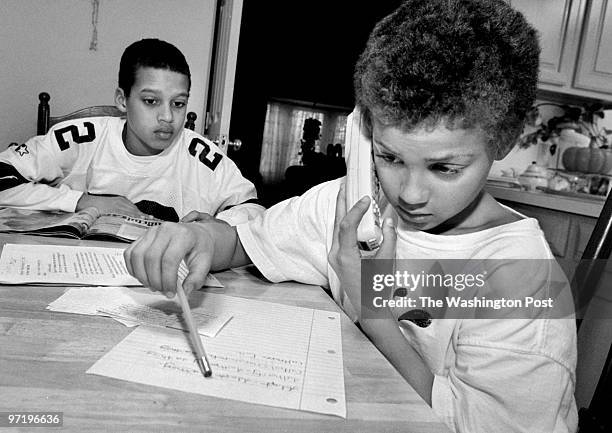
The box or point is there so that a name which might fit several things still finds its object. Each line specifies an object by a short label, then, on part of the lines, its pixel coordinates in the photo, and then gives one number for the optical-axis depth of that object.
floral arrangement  2.84
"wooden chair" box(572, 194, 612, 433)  0.56
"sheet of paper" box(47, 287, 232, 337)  0.53
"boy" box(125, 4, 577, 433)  0.51
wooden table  0.35
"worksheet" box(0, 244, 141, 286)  0.64
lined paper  0.40
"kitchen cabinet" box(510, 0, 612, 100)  2.55
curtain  4.53
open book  0.91
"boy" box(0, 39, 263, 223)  1.52
